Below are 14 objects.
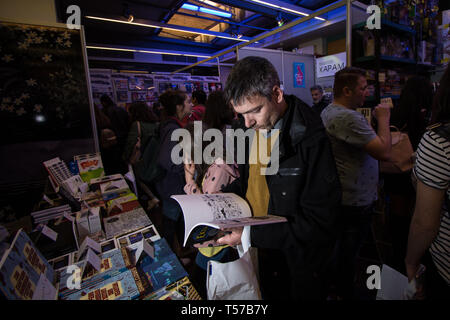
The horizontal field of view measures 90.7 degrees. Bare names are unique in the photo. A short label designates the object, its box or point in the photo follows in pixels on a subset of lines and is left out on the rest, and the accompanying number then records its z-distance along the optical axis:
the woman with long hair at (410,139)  1.96
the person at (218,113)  2.00
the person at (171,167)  2.24
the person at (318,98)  3.84
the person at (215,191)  1.46
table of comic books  0.88
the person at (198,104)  3.08
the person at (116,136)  3.72
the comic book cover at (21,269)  0.71
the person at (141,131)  3.05
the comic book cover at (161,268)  1.08
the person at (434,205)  0.82
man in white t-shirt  1.51
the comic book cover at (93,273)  1.04
